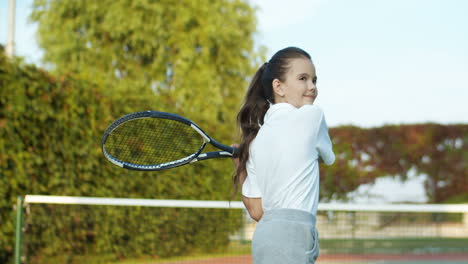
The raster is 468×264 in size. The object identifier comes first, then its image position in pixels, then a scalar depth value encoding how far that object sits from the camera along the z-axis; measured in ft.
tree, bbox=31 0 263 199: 65.62
